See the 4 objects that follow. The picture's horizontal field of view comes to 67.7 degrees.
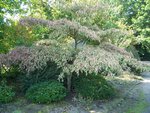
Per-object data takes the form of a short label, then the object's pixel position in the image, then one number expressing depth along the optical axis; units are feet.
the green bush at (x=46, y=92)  11.08
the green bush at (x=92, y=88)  11.80
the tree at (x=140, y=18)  37.00
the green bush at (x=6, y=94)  11.19
